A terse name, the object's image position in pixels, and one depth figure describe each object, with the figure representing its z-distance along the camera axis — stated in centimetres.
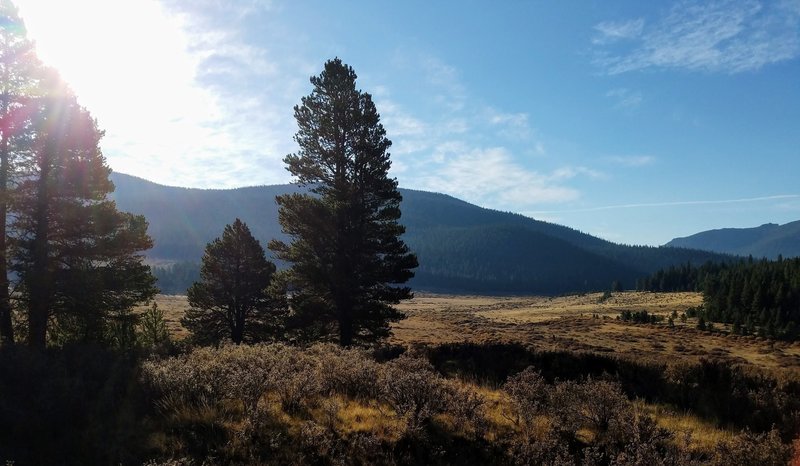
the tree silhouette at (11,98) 1633
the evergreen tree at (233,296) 2609
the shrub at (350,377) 953
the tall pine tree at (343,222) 2209
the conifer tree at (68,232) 1670
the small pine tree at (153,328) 2348
